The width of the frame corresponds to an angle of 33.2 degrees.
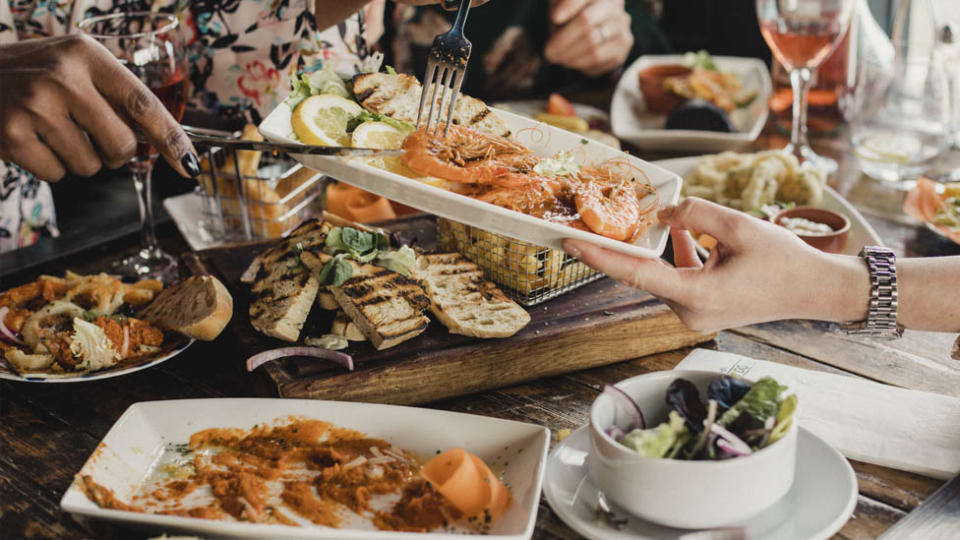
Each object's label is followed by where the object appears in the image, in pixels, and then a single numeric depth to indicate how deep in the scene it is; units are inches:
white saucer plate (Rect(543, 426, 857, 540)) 39.3
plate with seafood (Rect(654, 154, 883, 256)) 56.8
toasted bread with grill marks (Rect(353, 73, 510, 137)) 49.3
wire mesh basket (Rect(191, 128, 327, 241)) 55.8
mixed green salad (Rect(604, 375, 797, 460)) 39.1
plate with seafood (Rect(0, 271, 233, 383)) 45.9
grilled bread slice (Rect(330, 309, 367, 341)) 47.1
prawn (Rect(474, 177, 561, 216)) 46.0
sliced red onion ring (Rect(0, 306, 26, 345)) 47.4
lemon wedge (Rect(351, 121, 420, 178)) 46.4
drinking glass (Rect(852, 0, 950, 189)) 61.9
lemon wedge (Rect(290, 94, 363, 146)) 47.0
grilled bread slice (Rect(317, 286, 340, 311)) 48.3
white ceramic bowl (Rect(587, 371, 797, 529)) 38.5
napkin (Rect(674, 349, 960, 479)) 42.8
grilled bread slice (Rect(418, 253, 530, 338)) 47.1
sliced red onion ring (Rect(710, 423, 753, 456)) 38.9
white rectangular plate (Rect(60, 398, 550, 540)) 41.1
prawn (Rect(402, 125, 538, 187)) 45.9
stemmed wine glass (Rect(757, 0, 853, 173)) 61.6
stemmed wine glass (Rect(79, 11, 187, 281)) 50.8
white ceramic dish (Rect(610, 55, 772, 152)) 65.5
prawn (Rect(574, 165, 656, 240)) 44.9
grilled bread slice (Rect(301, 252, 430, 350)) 46.3
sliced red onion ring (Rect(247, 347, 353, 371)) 45.6
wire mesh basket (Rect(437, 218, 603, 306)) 49.1
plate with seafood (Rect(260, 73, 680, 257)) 44.3
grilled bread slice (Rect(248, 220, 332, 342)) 47.1
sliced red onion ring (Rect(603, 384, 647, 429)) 40.6
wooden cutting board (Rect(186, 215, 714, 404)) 45.7
